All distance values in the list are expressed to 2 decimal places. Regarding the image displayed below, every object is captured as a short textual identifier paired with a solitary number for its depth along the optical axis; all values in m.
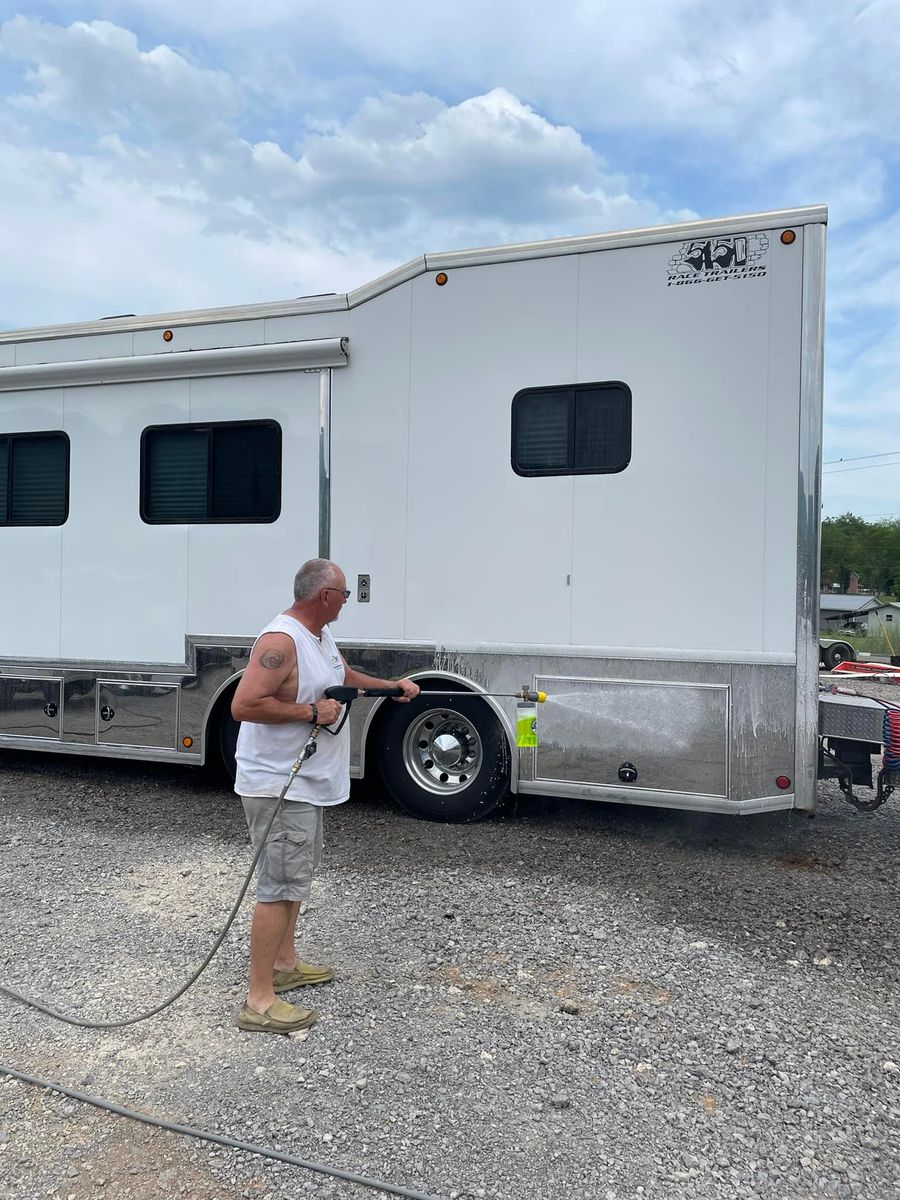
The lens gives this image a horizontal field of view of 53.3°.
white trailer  4.84
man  3.07
